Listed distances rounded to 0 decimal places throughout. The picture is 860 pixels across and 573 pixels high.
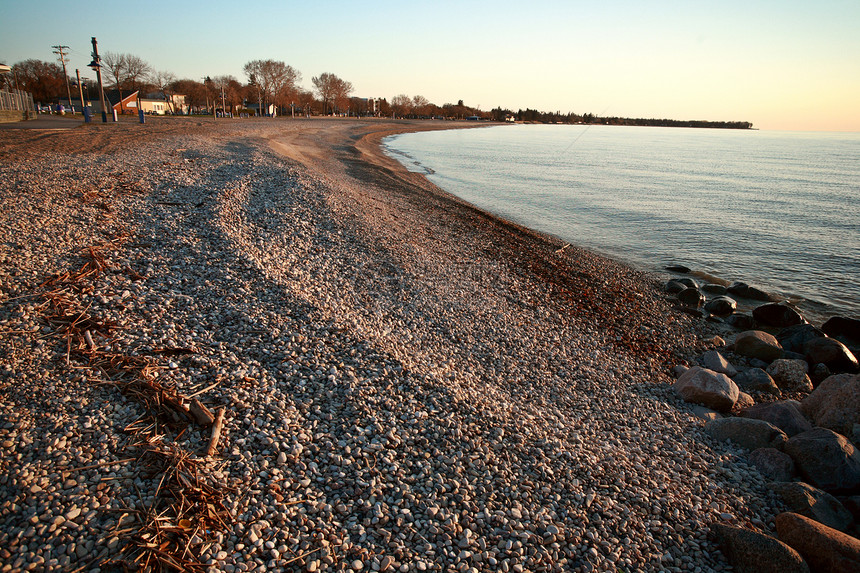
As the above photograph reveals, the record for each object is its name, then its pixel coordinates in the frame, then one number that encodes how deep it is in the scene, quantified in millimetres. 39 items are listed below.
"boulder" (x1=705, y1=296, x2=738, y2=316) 13844
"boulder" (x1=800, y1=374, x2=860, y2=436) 7883
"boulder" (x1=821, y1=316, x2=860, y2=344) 12484
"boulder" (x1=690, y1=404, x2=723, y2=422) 8295
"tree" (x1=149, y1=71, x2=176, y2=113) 101188
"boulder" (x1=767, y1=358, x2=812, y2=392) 10016
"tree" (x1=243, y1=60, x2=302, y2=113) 103862
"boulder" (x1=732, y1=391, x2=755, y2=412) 8798
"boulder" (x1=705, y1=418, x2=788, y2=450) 7383
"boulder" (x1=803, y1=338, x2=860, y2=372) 10773
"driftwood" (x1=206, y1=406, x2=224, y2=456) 5254
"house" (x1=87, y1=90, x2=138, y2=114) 82806
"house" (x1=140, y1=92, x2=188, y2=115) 98688
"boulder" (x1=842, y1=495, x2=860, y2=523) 6121
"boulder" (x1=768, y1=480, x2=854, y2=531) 5965
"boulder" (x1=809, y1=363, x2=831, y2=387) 10503
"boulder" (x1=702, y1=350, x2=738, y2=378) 10156
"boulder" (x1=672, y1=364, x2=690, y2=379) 9961
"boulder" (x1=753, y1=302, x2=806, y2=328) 13164
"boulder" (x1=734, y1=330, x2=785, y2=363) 11109
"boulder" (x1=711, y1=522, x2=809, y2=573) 4977
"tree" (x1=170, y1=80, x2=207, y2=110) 93769
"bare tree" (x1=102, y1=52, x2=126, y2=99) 86312
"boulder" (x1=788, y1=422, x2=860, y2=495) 6586
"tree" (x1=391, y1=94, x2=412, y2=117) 182625
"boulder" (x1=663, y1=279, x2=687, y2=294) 15117
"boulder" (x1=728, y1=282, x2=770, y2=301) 15219
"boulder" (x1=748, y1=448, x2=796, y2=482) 6758
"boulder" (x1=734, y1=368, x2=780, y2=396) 9750
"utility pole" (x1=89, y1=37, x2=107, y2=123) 39056
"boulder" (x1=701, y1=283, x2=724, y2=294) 15582
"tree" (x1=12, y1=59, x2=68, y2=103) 88375
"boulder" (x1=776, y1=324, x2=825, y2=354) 11820
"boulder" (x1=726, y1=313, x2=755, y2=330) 13031
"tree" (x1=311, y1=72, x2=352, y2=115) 134750
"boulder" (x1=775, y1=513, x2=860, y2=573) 4988
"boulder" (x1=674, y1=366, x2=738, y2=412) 8617
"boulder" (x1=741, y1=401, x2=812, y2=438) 7945
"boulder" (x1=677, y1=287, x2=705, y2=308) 14336
